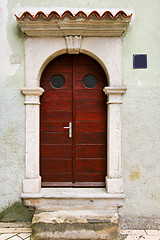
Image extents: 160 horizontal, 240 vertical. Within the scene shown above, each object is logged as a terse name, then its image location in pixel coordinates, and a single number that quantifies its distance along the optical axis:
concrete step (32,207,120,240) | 2.89
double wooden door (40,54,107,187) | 3.48
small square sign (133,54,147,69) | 3.27
